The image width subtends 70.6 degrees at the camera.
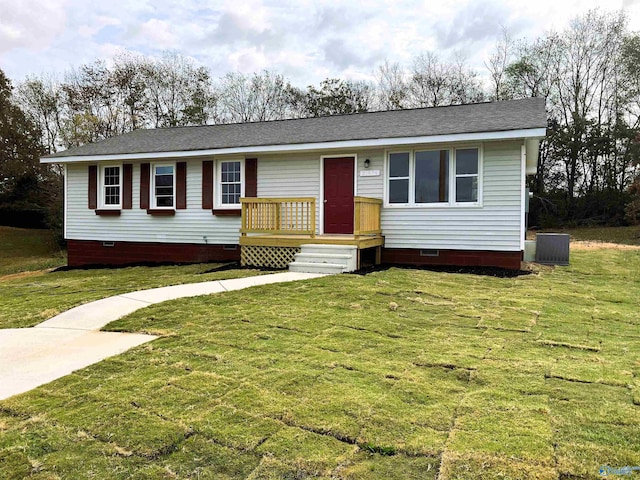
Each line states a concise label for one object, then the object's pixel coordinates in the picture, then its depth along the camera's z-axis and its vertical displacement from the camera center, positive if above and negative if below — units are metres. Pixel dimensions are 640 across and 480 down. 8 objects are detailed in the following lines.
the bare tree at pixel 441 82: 28.08 +8.84
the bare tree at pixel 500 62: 27.01 +9.72
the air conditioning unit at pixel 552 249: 10.08 -0.57
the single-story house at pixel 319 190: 9.16 +0.76
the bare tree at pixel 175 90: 26.77 +7.92
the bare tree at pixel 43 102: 25.39 +6.71
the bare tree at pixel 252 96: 28.50 +8.03
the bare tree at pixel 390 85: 28.78 +8.84
